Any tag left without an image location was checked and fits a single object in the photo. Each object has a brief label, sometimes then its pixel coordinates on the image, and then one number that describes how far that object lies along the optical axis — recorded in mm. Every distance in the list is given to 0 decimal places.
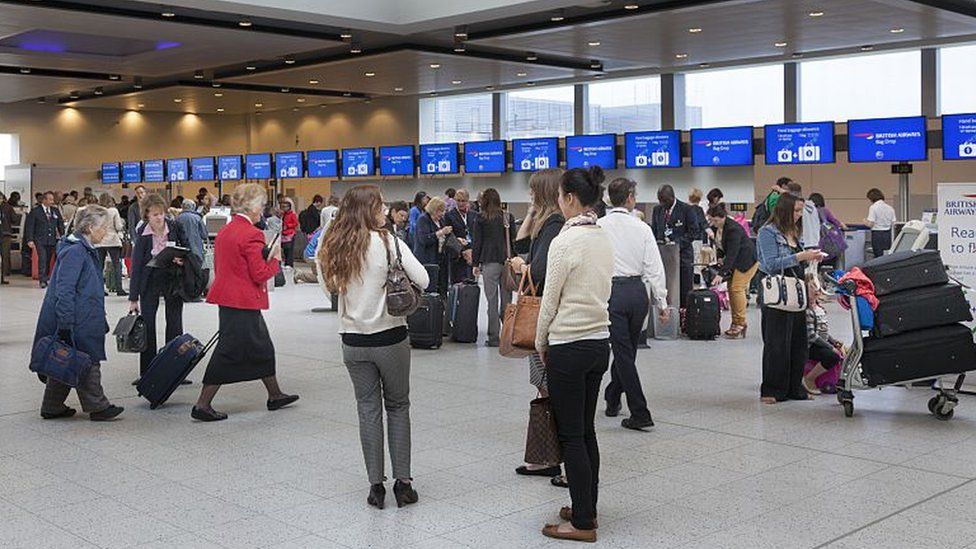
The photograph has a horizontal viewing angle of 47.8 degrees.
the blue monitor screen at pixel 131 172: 30578
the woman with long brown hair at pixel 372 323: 5504
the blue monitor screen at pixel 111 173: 31125
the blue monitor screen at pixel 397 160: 24750
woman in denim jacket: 8148
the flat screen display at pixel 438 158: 23969
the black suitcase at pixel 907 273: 7703
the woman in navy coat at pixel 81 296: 7531
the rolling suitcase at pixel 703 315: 12133
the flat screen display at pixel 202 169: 29234
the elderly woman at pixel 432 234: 12727
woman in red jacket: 7715
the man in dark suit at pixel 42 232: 20141
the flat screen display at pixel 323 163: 26378
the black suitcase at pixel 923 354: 7551
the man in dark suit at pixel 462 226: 12906
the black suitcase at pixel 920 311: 7609
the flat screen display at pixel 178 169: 29859
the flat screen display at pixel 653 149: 20031
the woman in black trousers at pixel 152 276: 8945
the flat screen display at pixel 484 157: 22969
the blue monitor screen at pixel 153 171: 30250
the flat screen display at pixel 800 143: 18062
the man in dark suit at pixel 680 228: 13141
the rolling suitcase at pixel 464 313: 12062
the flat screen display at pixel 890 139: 16922
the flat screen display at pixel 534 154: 22016
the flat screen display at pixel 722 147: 18969
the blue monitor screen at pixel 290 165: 27109
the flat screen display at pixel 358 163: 25656
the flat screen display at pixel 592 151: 21125
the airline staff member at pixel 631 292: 7133
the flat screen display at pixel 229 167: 28505
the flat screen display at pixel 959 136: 16516
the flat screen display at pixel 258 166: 28078
